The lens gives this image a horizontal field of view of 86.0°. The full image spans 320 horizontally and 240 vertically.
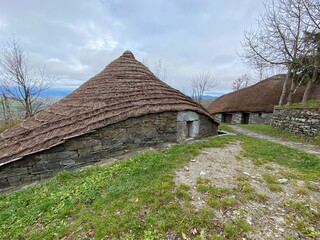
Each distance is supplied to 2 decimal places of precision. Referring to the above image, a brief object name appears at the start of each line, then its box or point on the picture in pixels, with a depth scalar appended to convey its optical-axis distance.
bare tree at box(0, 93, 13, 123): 15.21
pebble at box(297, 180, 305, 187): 3.49
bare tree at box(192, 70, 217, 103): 34.67
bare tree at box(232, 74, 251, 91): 40.72
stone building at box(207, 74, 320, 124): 16.81
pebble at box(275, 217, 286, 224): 2.48
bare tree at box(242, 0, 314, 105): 11.29
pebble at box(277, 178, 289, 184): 3.58
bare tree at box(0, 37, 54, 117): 14.66
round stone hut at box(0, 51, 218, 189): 4.95
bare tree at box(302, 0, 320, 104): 9.65
